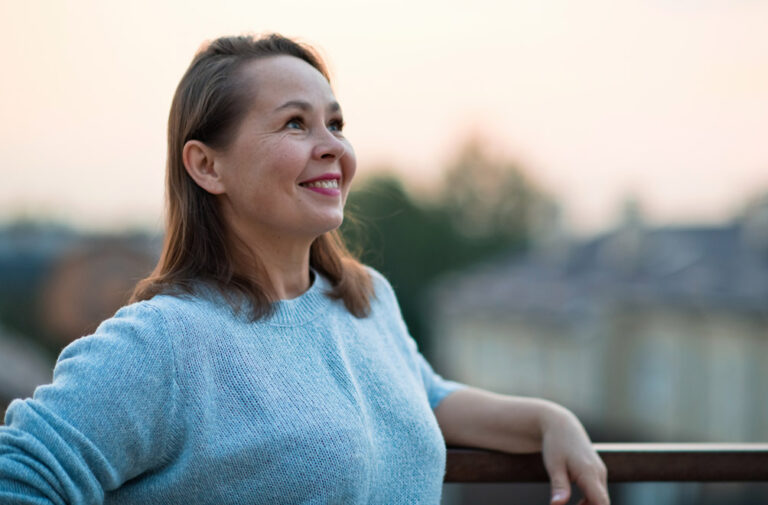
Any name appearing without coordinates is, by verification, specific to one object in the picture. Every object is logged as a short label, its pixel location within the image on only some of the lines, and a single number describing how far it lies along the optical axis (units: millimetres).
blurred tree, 43906
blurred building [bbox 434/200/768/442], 22469
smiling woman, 1411
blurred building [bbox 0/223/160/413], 15953
